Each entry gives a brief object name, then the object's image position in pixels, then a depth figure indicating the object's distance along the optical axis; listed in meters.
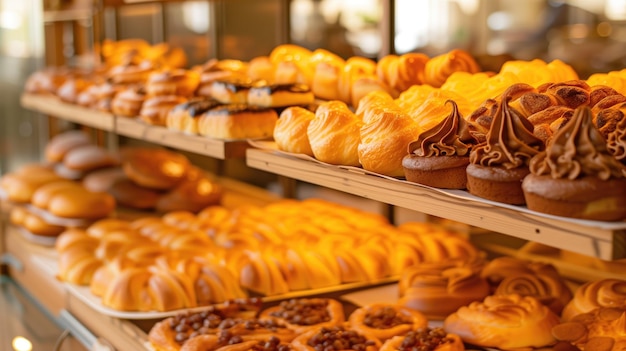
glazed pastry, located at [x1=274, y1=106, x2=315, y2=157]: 2.30
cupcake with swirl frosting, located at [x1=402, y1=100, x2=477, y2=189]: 1.73
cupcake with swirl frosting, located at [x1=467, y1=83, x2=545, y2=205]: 1.56
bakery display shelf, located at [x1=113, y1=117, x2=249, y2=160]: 2.58
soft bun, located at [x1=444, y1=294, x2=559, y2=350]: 2.18
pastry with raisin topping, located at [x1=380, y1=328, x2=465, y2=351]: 2.17
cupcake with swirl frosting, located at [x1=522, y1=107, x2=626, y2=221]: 1.39
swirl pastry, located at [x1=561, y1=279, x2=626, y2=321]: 2.22
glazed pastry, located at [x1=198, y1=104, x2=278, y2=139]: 2.60
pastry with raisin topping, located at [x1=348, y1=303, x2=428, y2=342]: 2.34
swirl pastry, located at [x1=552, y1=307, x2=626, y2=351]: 2.04
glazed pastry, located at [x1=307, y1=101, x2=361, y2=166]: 2.09
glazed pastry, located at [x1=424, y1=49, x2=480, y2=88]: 2.53
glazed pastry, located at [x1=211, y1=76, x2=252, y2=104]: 2.90
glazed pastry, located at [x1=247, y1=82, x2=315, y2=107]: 2.73
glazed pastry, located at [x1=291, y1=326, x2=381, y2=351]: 2.24
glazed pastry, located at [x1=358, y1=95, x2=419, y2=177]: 1.90
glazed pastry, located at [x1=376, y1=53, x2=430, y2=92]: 2.58
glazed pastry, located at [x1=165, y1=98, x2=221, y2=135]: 2.80
